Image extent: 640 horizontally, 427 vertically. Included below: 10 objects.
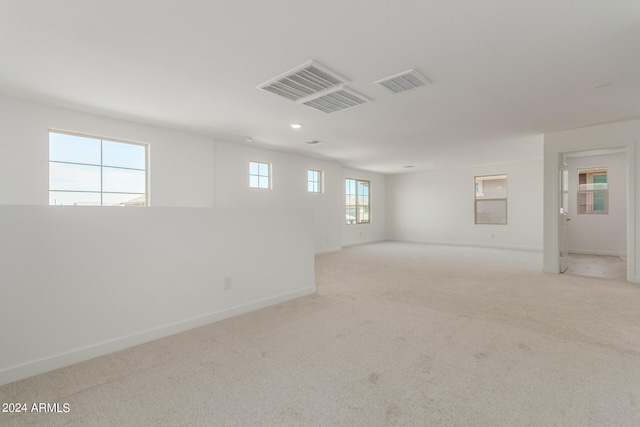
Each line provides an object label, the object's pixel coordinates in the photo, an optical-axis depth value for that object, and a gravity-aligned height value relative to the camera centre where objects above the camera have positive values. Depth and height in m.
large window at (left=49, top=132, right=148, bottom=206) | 4.09 +0.66
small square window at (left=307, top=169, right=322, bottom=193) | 7.97 +0.93
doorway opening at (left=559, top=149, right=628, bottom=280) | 6.84 +0.15
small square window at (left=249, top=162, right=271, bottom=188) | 6.55 +0.92
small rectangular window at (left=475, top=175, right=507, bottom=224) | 8.89 +0.46
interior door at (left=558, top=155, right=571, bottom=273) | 5.18 -0.29
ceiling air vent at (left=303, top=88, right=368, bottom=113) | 3.45 +1.43
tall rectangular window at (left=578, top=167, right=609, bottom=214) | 7.12 +0.57
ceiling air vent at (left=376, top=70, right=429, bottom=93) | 2.97 +1.42
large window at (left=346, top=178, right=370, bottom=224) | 9.84 +0.46
